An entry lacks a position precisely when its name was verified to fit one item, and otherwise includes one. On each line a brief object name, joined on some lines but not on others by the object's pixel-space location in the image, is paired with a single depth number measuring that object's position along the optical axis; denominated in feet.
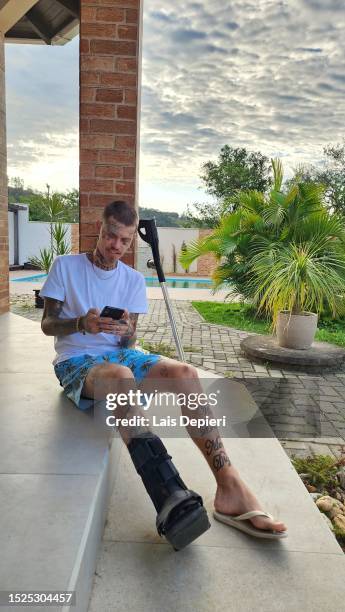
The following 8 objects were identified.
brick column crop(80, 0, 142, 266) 8.45
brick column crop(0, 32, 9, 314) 14.15
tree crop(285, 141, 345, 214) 55.77
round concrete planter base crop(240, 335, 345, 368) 15.15
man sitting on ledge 4.47
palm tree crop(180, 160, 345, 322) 15.33
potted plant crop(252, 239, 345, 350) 15.14
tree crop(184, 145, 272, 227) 62.75
